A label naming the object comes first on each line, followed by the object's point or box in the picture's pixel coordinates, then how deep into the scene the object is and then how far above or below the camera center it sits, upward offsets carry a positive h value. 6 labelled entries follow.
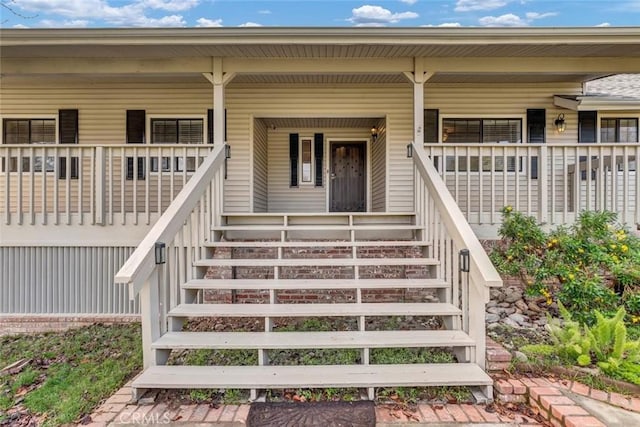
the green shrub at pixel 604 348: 2.54 -1.03
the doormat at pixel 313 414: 2.26 -1.33
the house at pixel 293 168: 2.92 +0.79
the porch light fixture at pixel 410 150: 4.72 +0.87
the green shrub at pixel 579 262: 3.30 -0.48
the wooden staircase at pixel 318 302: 2.54 -0.85
